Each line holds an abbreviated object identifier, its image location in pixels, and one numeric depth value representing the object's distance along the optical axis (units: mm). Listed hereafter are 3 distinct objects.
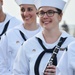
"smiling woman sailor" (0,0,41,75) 10118
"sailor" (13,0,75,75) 8462
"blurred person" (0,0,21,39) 11109
